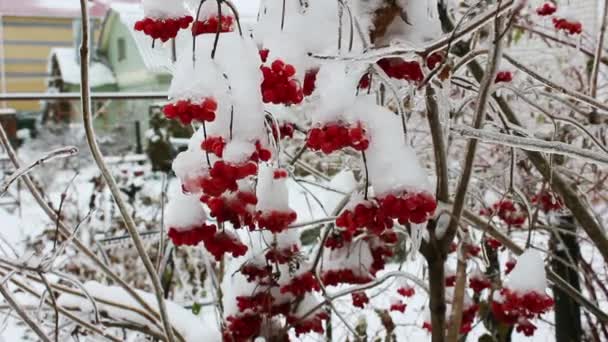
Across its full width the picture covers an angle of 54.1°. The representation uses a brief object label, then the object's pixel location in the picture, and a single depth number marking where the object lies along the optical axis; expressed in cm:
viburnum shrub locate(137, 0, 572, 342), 89
